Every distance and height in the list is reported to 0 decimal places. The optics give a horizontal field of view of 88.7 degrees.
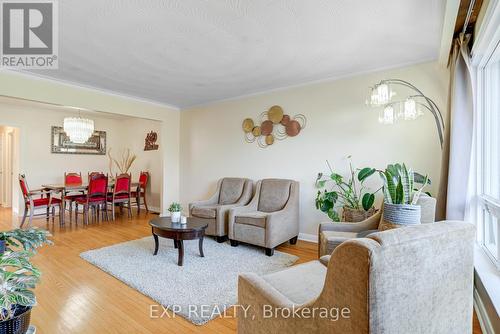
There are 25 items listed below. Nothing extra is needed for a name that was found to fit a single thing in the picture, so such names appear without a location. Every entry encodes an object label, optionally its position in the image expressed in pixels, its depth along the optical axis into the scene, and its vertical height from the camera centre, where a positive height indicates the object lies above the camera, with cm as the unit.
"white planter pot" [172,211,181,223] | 320 -69
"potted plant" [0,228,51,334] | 122 -64
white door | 679 -42
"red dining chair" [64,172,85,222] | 521 -48
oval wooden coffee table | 291 -80
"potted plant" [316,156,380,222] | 308 -43
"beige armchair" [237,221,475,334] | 85 -46
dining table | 482 -53
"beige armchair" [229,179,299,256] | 329 -74
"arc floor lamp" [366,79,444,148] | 250 +62
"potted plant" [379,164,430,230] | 189 -26
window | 202 +15
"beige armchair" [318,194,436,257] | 222 -65
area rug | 215 -117
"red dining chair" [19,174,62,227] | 454 -75
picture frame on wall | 619 +43
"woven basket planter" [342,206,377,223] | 308 -62
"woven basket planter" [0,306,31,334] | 125 -82
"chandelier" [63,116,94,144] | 466 +61
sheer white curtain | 216 +24
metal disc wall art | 400 +60
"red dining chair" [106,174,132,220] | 540 -66
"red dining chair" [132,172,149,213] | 599 -67
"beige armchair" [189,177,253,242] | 377 -68
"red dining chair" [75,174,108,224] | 499 -67
